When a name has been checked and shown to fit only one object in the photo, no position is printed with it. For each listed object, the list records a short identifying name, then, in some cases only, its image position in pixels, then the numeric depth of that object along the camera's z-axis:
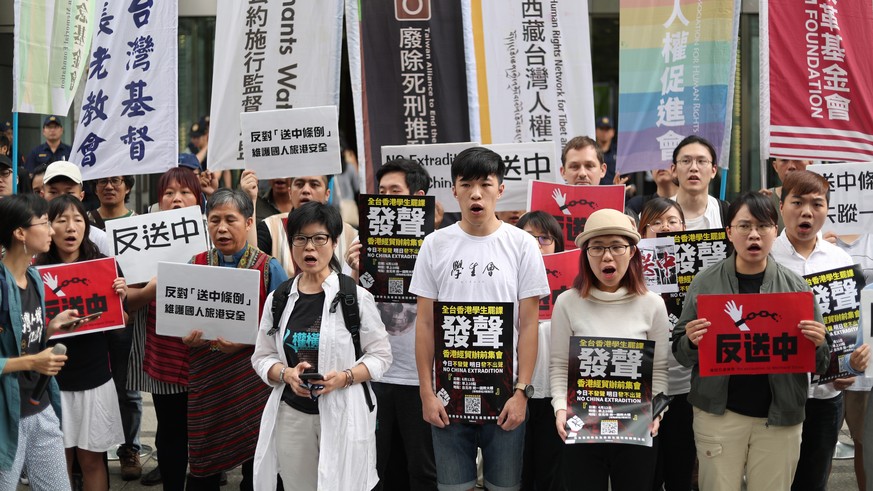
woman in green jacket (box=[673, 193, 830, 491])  4.64
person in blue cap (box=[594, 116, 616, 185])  12.43
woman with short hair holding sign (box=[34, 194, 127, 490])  5.55
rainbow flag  7.29
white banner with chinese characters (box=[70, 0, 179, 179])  7.15
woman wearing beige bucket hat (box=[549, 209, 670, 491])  4.55
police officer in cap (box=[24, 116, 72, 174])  11.45
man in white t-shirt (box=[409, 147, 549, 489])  4.63
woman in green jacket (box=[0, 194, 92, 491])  4.50
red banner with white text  7.02
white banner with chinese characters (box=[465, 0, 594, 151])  7.44
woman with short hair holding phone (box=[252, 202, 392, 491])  4.65
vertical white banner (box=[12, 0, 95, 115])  7.87
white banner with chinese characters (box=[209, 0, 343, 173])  7.33
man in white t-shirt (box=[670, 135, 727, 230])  6.00
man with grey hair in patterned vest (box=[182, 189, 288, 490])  5.36
